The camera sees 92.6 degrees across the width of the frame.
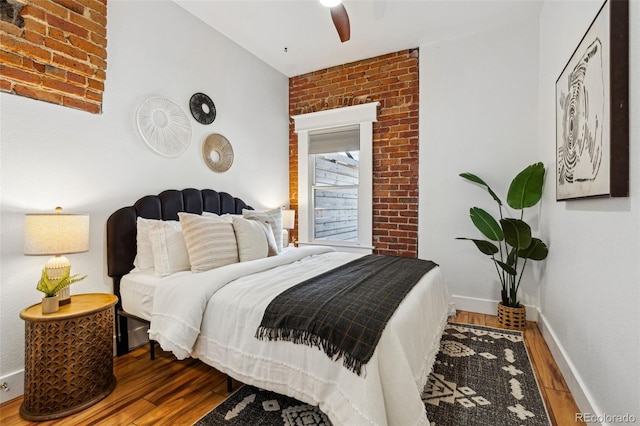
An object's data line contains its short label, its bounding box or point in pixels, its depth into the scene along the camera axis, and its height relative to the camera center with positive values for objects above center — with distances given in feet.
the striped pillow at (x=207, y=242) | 7.11 -0.72
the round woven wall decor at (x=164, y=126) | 8.32 +2.48
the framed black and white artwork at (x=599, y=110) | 4.09 +1.66
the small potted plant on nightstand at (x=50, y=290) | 5.52 -1.44
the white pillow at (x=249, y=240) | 7.91 -0.72
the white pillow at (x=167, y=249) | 7.16 -0.87
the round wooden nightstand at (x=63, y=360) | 5.31 -2.68
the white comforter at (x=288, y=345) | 4.15 -2.22
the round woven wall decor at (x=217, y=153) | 10.19 +2.08
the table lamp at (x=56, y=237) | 5.54 -0.47
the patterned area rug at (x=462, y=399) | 5.21 -3.51
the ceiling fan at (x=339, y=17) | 6.49 +4.48
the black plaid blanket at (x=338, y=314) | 4.30 -1.57
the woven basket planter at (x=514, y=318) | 9.12 -3.13
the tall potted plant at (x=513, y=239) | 8.46 -0.73
